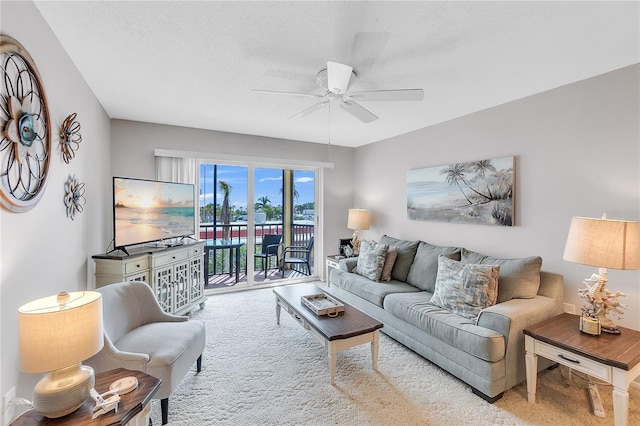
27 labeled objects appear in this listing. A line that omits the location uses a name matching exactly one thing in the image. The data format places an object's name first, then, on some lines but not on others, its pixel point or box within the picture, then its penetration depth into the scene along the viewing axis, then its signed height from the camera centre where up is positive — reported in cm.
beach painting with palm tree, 294 +25
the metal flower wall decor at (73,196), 213 +15
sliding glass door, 445 -15
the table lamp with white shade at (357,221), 459 -12
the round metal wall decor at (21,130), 128 +44
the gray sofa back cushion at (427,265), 315 -61
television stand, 270 -61
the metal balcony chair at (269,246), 482 -55
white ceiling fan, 190 +95
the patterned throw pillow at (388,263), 353 -63
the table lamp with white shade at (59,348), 111 -55
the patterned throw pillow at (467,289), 239 -67
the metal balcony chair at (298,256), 490 -76
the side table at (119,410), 115 -85
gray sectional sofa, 203 -89
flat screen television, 289 +4
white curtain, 387 +64
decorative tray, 249 -85
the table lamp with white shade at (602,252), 178 -26
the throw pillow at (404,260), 355 -60
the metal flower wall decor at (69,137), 201 +59
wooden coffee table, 217 -92
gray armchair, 169 -87
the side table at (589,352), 164 -87
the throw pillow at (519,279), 242 -58
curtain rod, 384 +86
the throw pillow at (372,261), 349 -61
